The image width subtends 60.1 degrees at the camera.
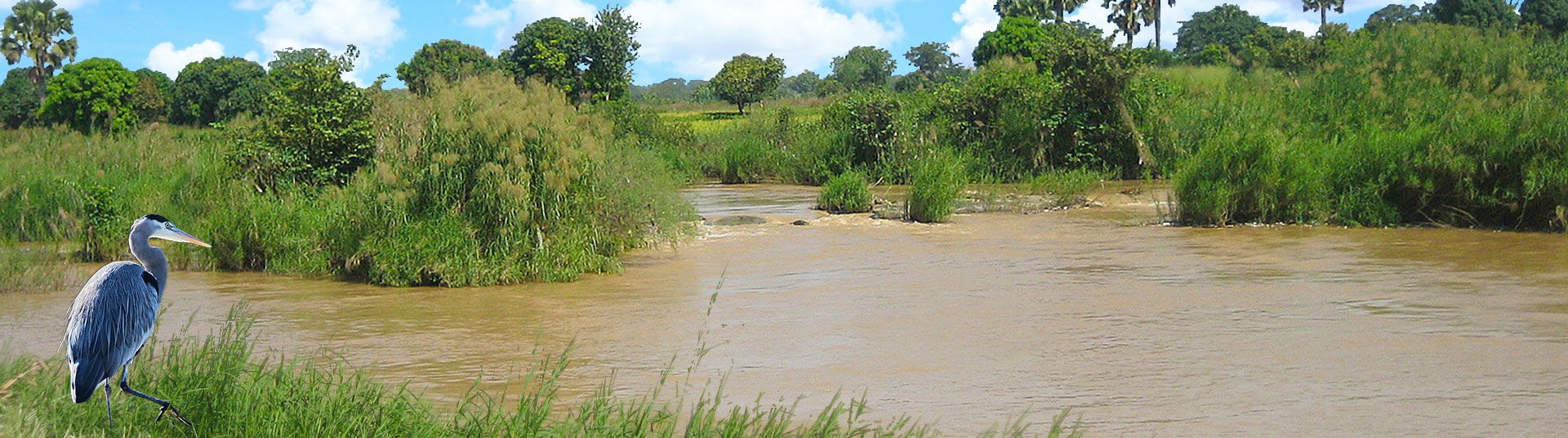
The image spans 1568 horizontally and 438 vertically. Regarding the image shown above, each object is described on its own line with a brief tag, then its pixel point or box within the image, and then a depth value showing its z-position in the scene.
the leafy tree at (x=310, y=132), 16.05
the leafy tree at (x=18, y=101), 62.04
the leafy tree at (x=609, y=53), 47.62
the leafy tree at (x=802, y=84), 140.50
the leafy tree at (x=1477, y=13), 54.12
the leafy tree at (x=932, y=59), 112.36
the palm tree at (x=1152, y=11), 67.19
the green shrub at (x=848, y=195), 22.03
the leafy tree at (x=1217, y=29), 87.25
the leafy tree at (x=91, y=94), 52.88
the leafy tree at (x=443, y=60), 58.44
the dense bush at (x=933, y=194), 20.19
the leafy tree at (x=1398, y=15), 73.62
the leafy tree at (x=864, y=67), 90.81
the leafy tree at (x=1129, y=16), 66.62
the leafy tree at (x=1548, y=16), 53.47
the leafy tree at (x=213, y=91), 53.78
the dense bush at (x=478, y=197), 13.38
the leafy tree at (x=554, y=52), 47.41
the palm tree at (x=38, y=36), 61.56
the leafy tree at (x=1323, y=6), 80.17
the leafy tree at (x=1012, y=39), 62.47
